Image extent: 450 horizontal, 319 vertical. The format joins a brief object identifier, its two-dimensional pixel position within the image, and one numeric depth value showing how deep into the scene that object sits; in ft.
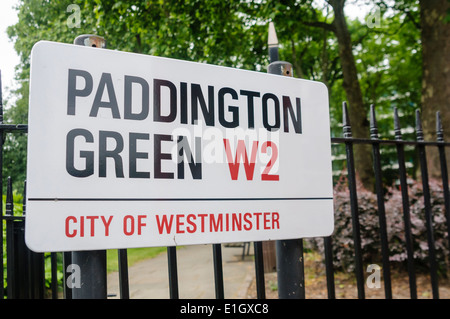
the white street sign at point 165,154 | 3.18
